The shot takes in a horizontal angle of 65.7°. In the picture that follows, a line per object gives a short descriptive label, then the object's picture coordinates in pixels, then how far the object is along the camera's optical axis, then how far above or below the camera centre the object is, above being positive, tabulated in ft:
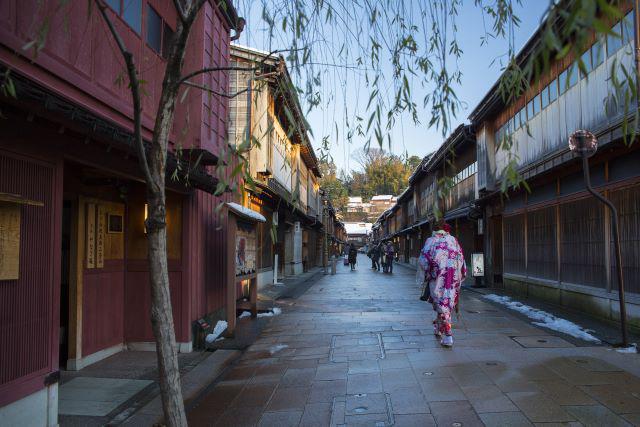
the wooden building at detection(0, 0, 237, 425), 13.43 +1.91
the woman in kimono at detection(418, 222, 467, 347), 25.45 -1.55
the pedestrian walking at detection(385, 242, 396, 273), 98.89 -2.22
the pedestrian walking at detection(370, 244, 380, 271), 113.73 -3.31
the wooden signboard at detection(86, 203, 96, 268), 22.86 +0.55
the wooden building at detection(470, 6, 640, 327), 29.74 +3.56
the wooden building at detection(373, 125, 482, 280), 62.54 +7.20
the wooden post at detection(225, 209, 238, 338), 29.53 -2.02
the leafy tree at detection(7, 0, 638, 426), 10.17 +1.69
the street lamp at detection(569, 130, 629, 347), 23.72 +3.78
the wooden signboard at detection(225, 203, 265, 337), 29.66 -0.53
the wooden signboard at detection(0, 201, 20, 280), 13.21 +0.21
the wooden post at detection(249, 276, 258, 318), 36.37 -3.64
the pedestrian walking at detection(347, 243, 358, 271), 116.88 -2.42
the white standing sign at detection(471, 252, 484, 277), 57.72 -2.50
